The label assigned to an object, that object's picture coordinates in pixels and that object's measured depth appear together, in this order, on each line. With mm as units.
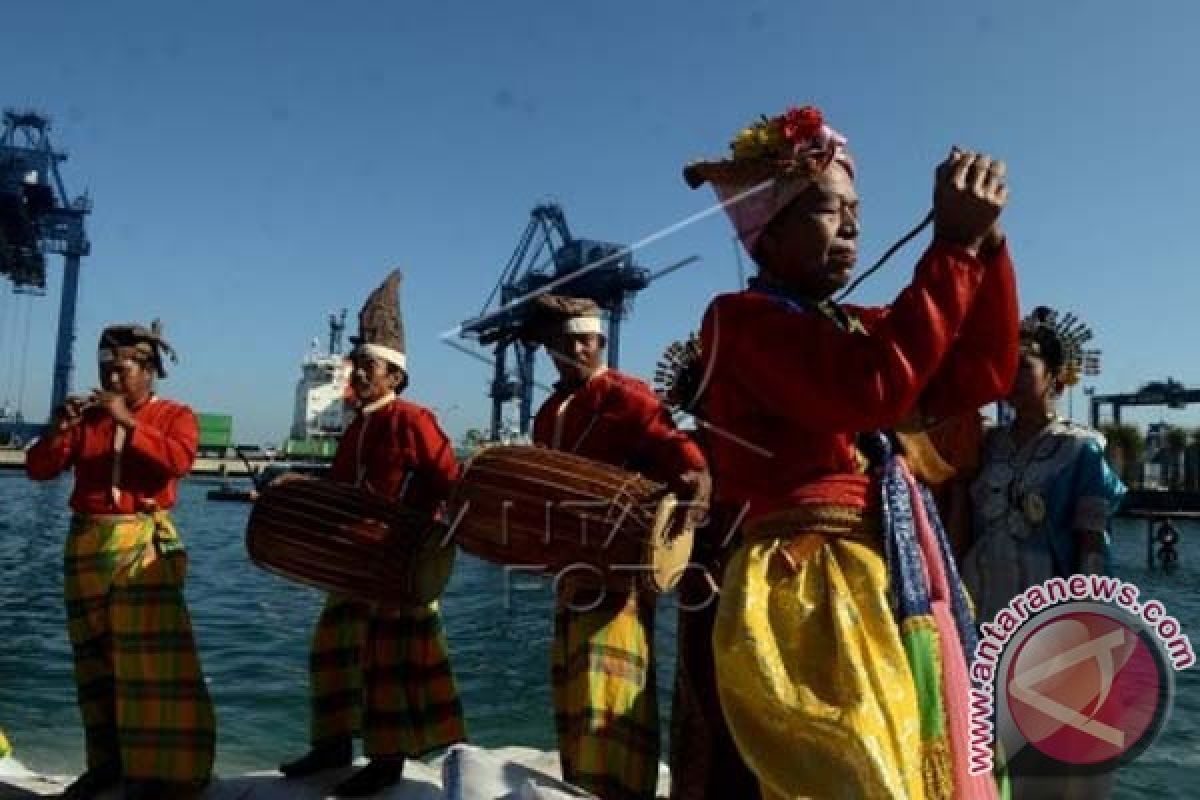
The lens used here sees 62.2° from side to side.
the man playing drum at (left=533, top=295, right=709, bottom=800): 3035
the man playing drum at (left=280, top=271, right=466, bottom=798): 3699
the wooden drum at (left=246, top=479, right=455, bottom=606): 3337
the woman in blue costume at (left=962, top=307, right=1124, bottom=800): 3117
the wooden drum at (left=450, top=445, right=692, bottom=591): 2783
